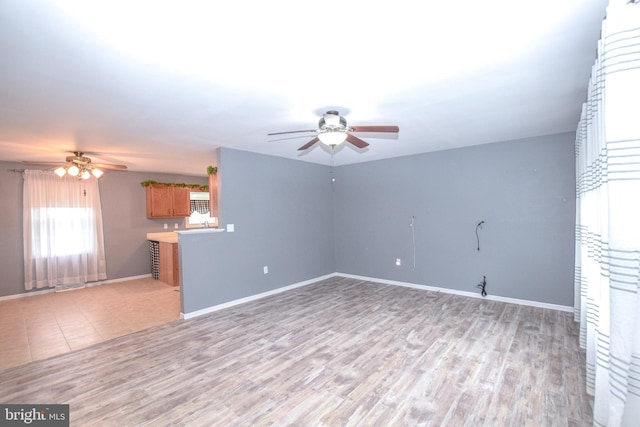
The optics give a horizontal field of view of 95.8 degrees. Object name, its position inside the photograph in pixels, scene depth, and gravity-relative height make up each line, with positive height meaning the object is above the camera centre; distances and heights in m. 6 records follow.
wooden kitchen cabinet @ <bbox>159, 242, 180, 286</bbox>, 6.06 -1.08
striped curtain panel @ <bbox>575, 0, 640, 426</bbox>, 1.22 +0.01
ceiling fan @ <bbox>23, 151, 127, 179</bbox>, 4.48 +0.77
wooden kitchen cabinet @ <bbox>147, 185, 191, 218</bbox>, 6.88 +0.29
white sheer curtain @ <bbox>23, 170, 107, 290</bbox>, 5.47 -0.32
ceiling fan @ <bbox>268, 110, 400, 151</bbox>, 2.82 +0.79
